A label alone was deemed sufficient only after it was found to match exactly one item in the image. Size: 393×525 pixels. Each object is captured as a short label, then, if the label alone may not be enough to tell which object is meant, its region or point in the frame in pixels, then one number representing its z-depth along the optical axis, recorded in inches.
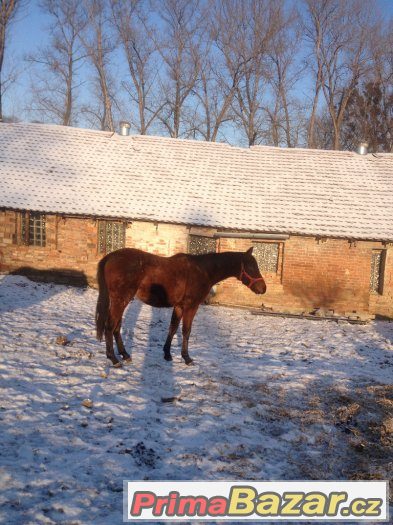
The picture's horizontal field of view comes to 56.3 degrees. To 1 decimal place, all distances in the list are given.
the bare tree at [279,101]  1157.9
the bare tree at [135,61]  1169.1
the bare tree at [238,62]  1135.0
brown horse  229.3
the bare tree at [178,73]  1166.3
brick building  490.9
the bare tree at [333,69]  1127.6
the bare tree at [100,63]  1152.1
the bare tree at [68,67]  1175.0
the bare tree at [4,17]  1020.5
